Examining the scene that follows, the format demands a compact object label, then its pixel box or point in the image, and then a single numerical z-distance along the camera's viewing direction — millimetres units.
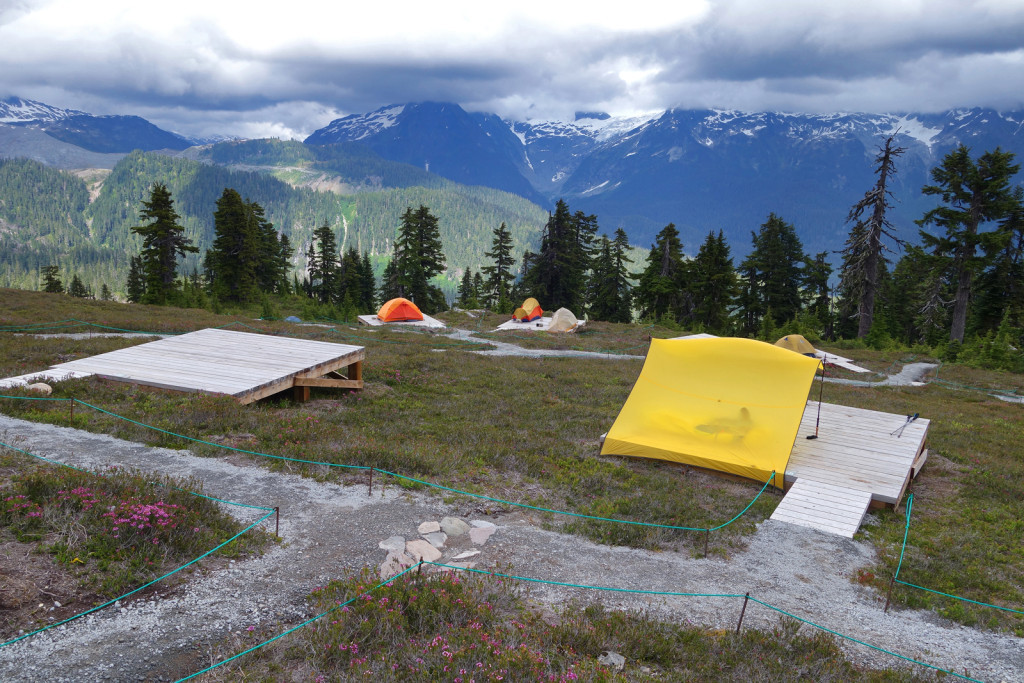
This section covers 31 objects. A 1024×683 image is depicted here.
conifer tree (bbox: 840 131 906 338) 40406
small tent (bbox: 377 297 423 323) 44094
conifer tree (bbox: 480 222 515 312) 67312
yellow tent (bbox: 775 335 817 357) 34531
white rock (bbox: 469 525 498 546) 7863
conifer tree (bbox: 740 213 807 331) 59688
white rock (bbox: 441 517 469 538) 8039
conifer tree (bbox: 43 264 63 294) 81750
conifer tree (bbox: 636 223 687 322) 57938
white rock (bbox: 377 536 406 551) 7355
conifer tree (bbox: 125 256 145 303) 88625
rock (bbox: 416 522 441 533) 7941
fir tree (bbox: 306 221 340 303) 78938
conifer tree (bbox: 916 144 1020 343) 37688
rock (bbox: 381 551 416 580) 6680
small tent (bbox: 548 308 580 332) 43031
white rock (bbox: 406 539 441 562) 7223
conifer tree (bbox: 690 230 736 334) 54781
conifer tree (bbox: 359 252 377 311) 84731
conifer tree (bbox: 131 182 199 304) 53312
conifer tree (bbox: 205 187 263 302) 60219
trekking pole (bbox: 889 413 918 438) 13156
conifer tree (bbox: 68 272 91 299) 95875
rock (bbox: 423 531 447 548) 7640
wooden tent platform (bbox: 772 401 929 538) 9914
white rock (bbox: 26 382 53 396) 11836
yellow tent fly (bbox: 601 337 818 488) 11797
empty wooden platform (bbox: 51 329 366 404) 13242
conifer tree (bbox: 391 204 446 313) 65562
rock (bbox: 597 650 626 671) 5379
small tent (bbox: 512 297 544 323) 46500
